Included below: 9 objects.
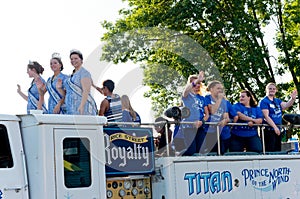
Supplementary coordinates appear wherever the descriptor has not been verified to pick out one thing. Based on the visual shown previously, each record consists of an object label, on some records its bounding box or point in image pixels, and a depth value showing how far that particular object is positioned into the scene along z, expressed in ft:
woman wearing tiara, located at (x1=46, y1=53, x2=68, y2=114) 59.47
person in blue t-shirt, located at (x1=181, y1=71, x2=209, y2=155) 64.49
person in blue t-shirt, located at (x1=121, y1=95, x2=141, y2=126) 63.67
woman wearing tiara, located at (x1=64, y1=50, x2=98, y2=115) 57.67
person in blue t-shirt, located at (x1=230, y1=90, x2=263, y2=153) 70.28
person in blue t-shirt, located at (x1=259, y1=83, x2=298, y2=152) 73.36
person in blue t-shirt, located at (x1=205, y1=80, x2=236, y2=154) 66.49
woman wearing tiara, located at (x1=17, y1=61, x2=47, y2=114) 62.08
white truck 51.39
